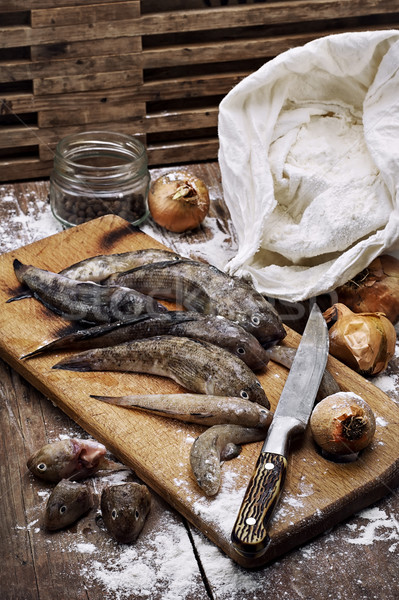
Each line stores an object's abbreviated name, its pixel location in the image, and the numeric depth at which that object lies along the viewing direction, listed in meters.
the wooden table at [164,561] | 1.24
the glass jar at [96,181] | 2.09
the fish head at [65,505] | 1.30
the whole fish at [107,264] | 1.83
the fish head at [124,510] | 1.28
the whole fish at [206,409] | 1.43
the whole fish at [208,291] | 1.67
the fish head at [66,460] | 1.39
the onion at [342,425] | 1.39
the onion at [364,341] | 1.68
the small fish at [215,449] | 1.34
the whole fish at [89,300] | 1.70
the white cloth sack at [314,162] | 1.85
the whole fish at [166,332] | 1.60
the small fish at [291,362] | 1.54
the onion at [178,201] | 2.12
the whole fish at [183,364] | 1.50
